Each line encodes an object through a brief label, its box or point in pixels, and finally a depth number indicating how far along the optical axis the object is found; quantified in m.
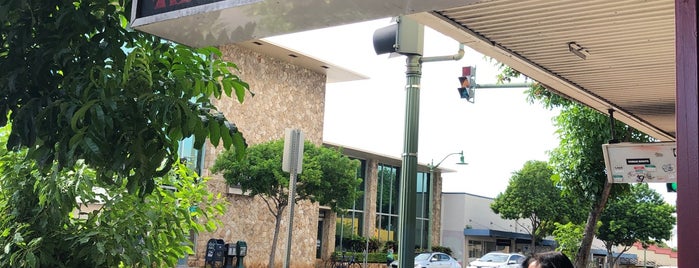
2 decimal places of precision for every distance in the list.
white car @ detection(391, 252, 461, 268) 34.39
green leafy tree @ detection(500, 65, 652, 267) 11.09
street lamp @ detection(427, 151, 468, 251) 52.53
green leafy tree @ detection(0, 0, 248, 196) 3.31
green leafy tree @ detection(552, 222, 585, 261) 21.91
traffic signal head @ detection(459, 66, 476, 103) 11.66
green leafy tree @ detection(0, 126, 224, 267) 4.49
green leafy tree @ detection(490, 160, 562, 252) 50.62
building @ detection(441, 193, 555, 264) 56.25
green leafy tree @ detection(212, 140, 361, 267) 30.73
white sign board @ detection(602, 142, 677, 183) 7.25
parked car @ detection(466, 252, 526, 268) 36.38
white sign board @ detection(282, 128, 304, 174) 8.73
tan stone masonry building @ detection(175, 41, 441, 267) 33.66
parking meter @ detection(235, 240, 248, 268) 32.25
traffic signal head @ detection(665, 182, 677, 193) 11.24
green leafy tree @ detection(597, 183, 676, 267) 51.03
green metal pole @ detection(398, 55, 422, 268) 7.03
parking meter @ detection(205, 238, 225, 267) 31.61
